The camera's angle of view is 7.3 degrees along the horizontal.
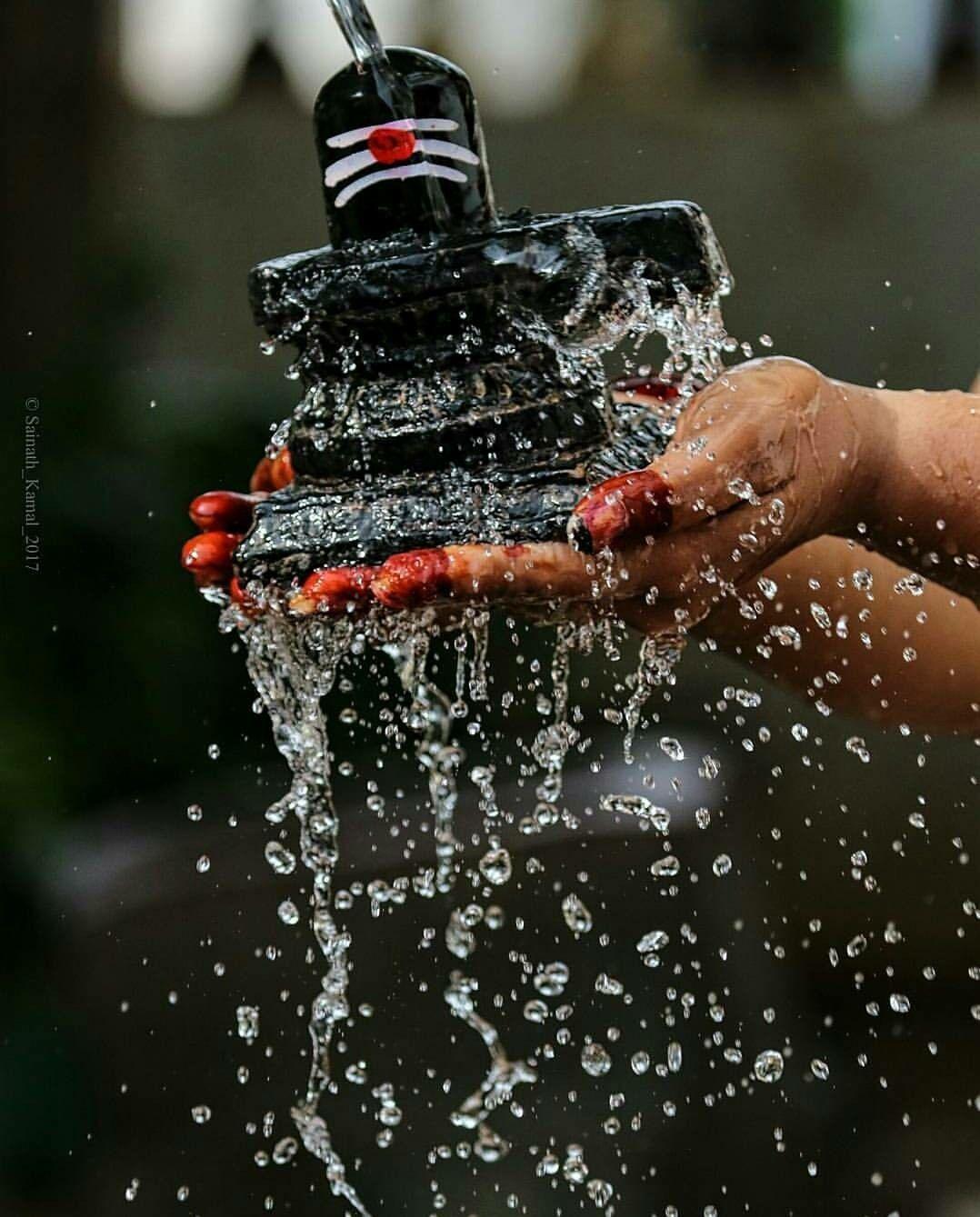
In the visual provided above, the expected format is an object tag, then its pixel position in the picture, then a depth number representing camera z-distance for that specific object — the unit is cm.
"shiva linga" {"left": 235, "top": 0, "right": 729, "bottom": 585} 232
